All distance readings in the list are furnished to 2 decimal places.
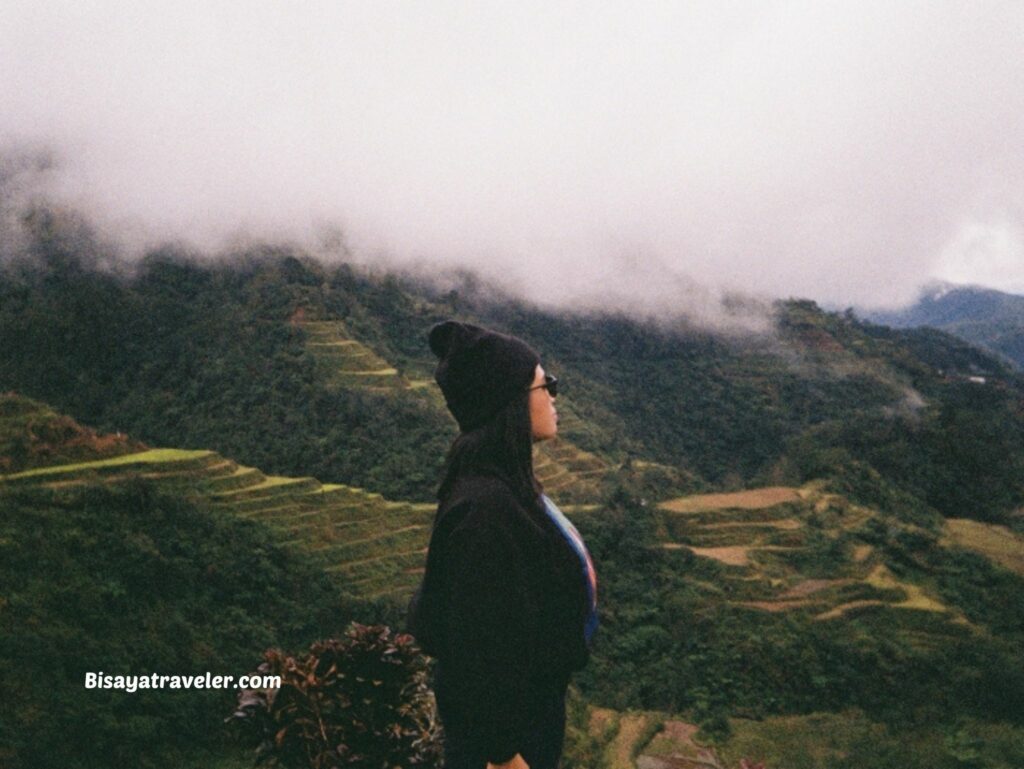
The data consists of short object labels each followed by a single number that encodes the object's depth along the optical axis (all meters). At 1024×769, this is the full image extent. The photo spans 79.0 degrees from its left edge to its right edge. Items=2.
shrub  2.47
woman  1.57
